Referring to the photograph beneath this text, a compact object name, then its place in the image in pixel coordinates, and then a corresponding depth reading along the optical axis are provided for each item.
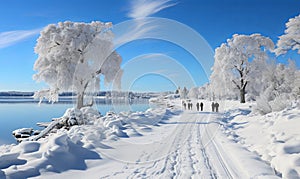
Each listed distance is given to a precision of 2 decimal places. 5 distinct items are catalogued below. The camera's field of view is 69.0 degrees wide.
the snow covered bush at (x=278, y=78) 29.09
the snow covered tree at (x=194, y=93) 90.93
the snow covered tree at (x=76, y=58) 18.06
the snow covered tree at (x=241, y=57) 28.23
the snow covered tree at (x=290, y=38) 17.86
